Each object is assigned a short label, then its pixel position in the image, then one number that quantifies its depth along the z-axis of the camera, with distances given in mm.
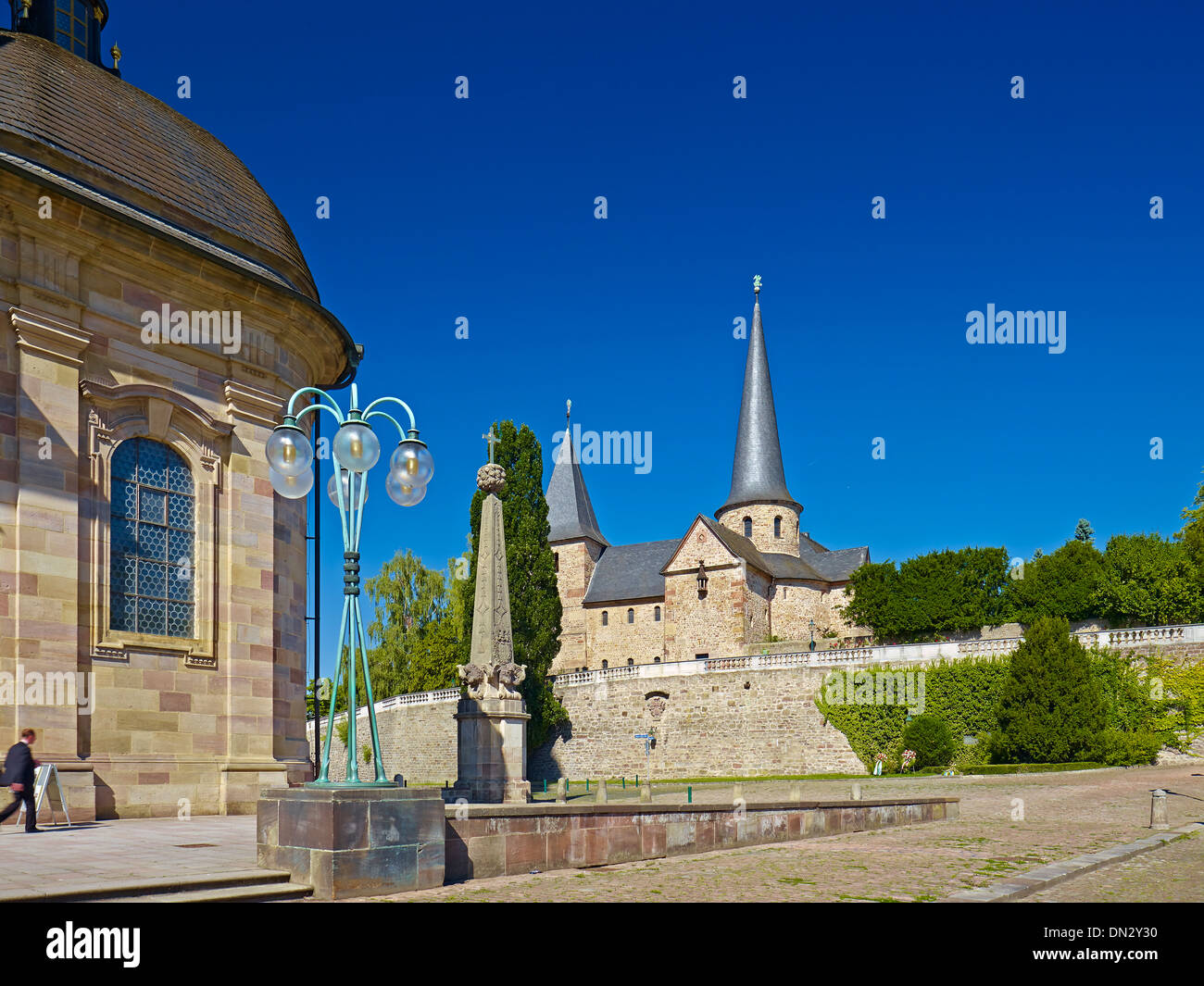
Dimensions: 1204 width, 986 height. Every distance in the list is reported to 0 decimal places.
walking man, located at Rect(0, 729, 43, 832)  11188
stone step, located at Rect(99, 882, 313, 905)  6855
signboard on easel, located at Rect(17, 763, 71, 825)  11820
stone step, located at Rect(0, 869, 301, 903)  6551
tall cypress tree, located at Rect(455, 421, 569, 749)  41188
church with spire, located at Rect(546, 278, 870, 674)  61625
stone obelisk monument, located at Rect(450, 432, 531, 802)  17469
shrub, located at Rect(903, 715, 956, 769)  36438
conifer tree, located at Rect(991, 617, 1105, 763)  32938
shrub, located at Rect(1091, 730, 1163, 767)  32531
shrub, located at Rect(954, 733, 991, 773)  35531
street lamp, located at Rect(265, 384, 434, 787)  7922
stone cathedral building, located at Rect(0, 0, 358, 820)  13102
